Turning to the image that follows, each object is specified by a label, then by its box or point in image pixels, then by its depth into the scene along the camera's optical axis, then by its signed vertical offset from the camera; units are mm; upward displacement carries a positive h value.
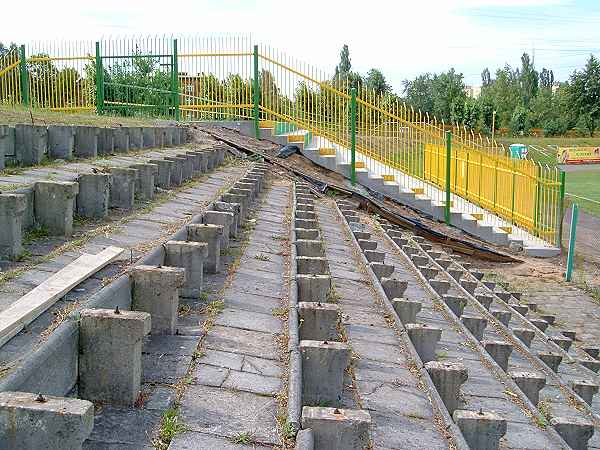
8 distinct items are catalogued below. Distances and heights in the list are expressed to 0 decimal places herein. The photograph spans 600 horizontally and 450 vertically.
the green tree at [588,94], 59781 +2080
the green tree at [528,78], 85481 +4908
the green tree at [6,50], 17616 +1593
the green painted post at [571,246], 13992 -2329
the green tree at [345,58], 57125 +4817
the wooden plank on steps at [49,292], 3329 -867
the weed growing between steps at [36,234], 4980 -776
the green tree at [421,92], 61812 +2327
